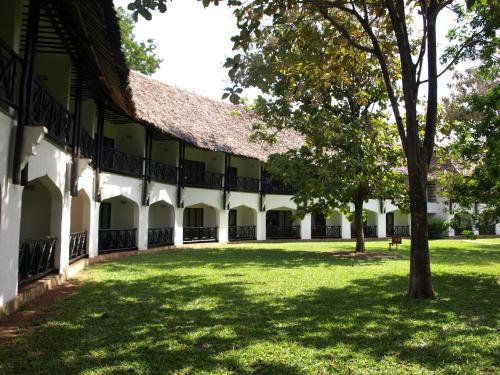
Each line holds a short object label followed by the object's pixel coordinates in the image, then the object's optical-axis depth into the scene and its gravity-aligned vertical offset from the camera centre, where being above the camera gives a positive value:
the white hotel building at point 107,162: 6.86 +1.95
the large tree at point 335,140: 16.27 +3.21
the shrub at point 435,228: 32.12 +0.04
